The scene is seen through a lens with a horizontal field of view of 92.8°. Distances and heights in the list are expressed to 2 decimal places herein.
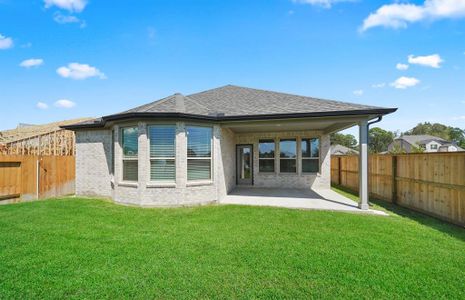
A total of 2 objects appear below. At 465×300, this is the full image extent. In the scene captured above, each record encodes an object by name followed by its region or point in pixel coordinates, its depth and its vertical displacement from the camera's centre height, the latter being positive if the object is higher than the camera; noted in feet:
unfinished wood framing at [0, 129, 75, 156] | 42.10 +1.53
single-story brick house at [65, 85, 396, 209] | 24.80 +1.30
